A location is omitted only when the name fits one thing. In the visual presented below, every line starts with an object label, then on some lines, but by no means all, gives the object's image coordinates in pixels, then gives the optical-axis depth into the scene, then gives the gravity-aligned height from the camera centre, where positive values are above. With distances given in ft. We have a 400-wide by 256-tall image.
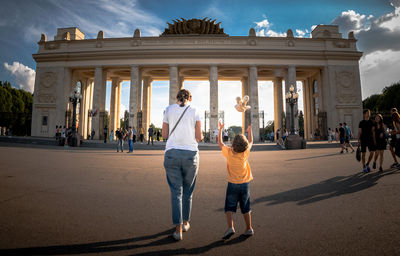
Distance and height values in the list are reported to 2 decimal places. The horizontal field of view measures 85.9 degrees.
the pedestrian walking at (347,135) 41.97 +1.10
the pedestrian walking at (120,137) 47.72 +1.08
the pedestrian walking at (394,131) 21.96 +0.95
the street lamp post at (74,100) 62.80 +12.53
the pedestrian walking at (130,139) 47.19 +0.51
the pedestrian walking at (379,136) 21.40 +0.45
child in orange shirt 8.18 -1.53
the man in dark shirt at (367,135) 21.66 +0.57
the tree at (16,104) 131.13 +26.16
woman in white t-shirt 8.39 -0.49
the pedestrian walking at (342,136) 41.39 +0.90
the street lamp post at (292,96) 63.16 +13.26
